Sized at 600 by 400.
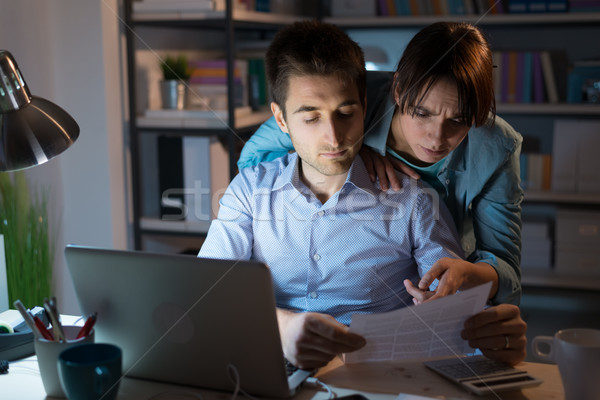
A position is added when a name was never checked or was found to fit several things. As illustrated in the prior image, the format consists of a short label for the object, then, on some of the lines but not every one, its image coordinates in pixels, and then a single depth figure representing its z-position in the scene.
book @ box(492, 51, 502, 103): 3.02
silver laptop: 0.92
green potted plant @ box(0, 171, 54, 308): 2.06
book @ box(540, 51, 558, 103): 2.98
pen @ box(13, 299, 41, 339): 0.99
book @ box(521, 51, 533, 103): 2.99
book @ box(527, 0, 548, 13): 2.90
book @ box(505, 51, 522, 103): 3.01
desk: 0.98
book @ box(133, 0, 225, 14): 2.45
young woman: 1.36
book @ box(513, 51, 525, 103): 3.00
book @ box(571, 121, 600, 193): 2.94
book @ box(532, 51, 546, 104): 2.99
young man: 1.44
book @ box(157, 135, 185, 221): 2.64
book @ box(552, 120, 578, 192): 2.98
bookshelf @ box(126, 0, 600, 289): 2.53
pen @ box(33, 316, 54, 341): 1.00
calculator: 0.99
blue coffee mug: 0.91
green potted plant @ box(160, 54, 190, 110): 2.59
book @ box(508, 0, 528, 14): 2.91
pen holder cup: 0.96
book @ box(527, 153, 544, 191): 3.07
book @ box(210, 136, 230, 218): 2.58
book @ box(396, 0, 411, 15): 3.07
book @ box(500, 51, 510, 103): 3.02
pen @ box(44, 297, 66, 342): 0.99
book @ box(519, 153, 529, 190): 3.09
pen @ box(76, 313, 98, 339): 1.00
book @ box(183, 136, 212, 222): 2.58
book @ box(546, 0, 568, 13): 2.88
